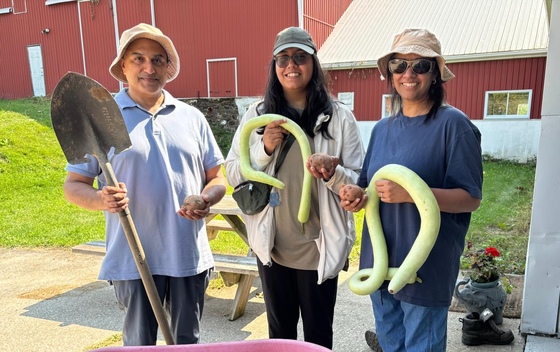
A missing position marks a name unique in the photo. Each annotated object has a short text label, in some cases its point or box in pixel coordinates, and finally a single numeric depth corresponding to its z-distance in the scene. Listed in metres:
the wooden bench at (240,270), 3.78
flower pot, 3.33
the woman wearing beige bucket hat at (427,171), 1.76
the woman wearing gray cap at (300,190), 2.16
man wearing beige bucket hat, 2.08
